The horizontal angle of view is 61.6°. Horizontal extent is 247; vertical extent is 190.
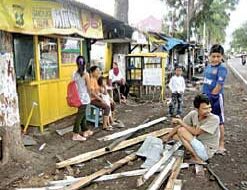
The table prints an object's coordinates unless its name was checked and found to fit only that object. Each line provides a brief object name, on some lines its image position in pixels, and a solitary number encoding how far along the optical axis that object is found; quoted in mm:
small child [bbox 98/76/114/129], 5130
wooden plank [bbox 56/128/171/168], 3518
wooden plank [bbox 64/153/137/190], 2929
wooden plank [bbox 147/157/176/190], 2824
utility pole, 17906
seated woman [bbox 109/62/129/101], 7420
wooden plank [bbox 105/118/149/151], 3916
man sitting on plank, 3397
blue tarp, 10843
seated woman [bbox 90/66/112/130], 4943
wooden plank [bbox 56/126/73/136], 4724
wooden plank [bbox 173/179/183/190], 2888
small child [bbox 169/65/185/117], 5754
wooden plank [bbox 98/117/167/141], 4514
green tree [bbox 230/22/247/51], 66669
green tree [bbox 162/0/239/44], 19298
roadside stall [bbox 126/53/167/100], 7740
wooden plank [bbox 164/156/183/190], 2875
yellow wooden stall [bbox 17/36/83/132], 4587
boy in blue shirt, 3694
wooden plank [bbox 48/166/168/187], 3047
